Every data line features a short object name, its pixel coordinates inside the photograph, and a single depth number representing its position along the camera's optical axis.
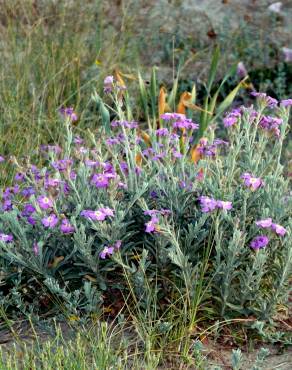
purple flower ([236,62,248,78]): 6.45
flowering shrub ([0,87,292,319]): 3.04
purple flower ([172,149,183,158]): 3.34
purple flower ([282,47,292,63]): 6.82
